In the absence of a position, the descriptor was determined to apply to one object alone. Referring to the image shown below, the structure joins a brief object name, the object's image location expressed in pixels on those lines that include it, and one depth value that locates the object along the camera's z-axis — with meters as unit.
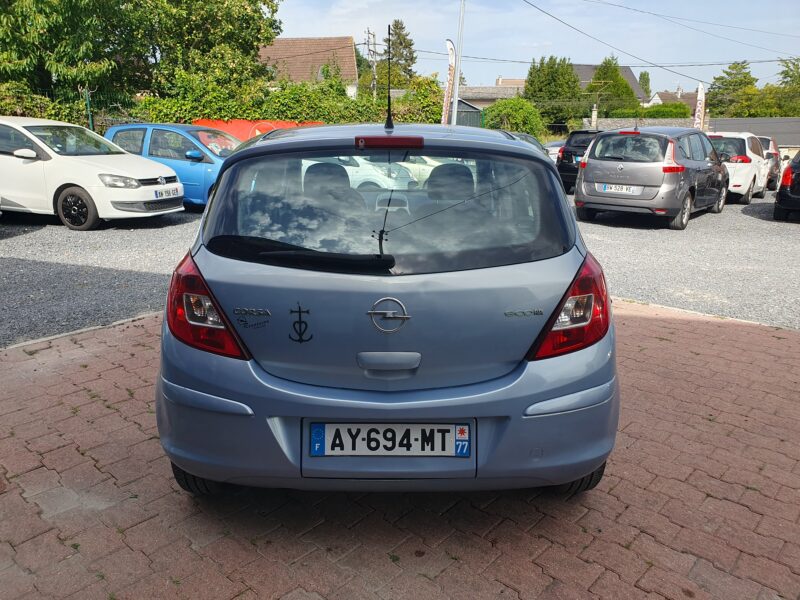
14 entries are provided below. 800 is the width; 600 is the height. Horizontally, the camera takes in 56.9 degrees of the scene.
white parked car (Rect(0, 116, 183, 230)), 11.09
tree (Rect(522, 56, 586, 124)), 75.06
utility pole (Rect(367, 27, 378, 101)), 69.81
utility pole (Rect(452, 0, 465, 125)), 26.17
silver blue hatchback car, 2.63
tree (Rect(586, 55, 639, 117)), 83.82
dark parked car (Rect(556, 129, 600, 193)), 18.72
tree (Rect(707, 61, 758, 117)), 84.43
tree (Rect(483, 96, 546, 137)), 40.66
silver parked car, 12.28
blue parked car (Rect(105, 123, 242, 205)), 13.41
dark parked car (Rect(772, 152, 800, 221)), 13.75
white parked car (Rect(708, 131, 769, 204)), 17.02
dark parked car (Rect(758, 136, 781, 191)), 20.29
